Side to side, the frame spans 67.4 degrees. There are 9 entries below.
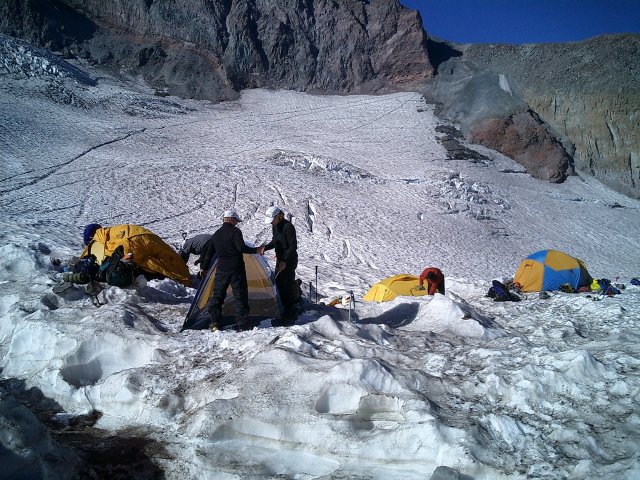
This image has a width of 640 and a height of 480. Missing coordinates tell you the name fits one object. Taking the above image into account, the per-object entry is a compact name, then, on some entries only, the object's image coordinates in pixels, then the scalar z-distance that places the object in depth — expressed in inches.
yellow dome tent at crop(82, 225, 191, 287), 305.7
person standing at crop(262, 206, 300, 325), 268.8
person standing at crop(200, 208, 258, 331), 231.6
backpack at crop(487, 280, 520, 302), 342.3
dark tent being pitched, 237.3
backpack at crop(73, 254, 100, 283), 255.0
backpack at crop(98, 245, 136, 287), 268.4
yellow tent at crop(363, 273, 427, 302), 362.7
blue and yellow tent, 403.2
